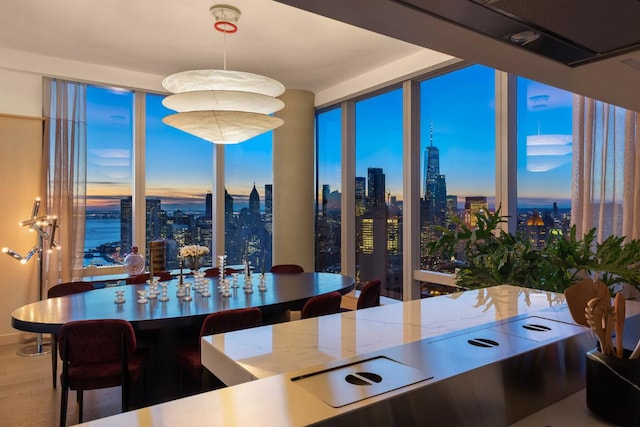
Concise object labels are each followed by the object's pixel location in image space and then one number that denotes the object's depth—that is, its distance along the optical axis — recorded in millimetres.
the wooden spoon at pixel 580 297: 1225
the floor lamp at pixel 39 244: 4383
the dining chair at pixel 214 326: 2621
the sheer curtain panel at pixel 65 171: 4906
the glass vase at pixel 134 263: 4246
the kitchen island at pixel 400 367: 833
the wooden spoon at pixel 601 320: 1079
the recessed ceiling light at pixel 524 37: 1007
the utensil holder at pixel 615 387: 1049
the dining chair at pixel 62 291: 3495
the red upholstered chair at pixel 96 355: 2512
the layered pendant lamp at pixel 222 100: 3327
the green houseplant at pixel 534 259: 2568
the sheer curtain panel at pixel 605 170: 2873
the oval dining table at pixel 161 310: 2691
